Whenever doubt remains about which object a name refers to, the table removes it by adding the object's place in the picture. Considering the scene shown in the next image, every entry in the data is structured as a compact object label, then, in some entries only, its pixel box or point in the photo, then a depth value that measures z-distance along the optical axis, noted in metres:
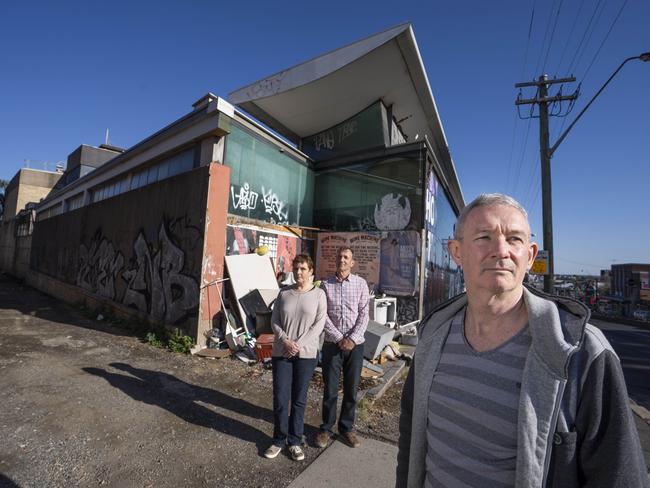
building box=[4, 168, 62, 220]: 30.66
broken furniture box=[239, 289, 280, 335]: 6.61
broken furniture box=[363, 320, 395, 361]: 5.91
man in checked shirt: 3.46
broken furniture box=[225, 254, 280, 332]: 6.88
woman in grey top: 3.20
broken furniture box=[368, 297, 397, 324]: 7.59
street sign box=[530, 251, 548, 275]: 9.52
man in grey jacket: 0.95
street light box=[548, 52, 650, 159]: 7.43
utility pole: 9.82
